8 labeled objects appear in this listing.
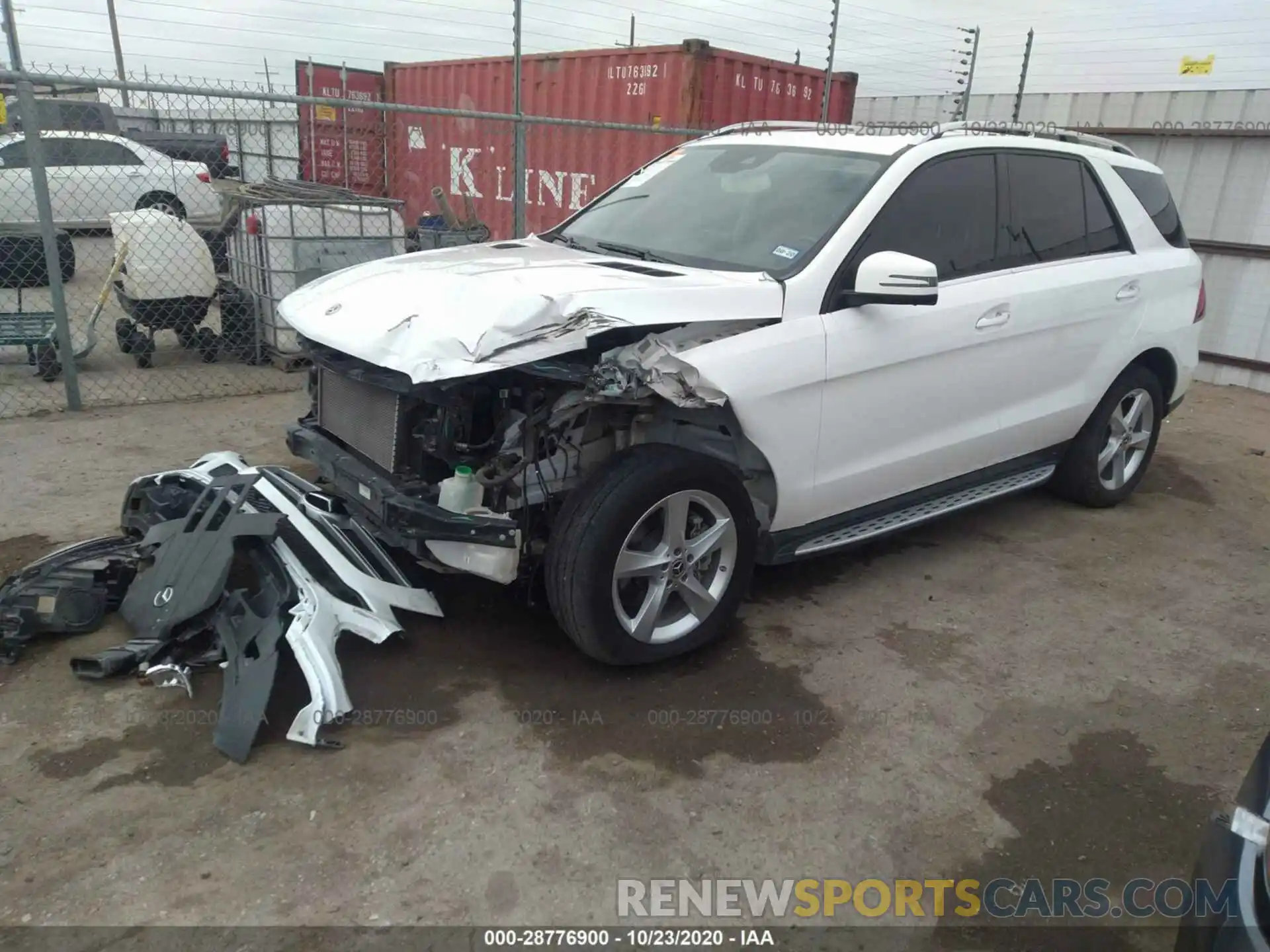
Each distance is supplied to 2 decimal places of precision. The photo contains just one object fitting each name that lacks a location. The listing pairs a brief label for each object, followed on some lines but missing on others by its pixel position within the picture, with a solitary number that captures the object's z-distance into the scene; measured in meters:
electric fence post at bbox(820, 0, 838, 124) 8.77
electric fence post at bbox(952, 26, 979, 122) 9.24
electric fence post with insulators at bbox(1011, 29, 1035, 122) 9.21
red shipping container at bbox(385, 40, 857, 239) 9.77
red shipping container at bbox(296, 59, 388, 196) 14.24
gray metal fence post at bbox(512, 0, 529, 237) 6.61
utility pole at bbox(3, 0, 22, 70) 5.23
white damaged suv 3.14
